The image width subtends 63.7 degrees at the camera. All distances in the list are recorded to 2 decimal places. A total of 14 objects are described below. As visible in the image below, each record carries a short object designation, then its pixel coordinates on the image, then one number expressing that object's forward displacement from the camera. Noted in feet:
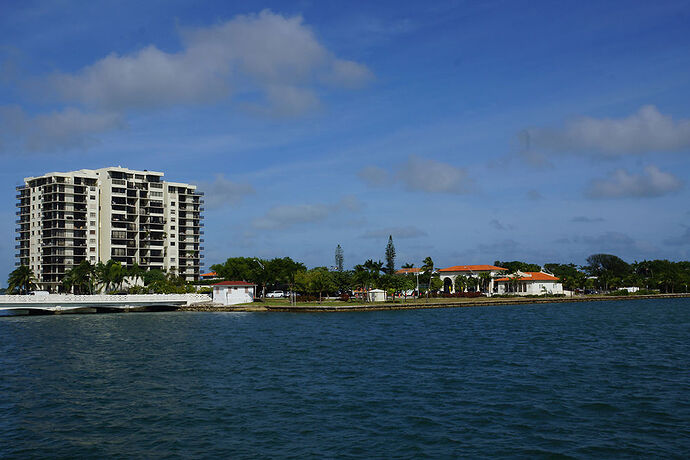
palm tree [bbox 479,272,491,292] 643.04
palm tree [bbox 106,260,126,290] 540.93
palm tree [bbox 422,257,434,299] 627.21
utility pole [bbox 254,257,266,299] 547.08
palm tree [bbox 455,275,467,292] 654.12
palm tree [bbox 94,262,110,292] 547.74
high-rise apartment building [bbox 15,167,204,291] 595.06
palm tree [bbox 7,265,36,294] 535.19
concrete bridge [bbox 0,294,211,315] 387.96
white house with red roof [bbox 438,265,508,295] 644.07
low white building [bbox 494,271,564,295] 643.45
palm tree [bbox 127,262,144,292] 582.35
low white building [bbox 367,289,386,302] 512.14
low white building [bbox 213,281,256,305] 469.57
